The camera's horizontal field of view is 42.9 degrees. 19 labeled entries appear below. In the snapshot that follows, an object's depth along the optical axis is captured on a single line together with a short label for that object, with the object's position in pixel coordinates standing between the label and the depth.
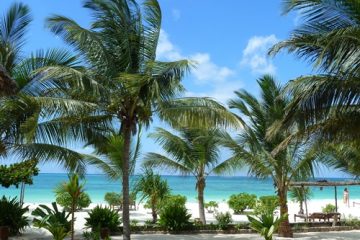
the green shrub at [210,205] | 25.20
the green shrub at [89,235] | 11.01
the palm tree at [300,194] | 21.18
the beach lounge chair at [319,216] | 17.33
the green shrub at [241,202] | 23.81
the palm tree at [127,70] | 10.68
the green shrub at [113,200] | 23.95
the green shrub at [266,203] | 18.28
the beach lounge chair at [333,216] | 16.58
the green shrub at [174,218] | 14.32
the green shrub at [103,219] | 13.45
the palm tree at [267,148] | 13.23
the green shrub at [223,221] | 14.67
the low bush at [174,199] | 17.58
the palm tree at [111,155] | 12.10
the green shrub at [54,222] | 9.71
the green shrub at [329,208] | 23.03
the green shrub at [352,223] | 16.69
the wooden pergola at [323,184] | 16.76
